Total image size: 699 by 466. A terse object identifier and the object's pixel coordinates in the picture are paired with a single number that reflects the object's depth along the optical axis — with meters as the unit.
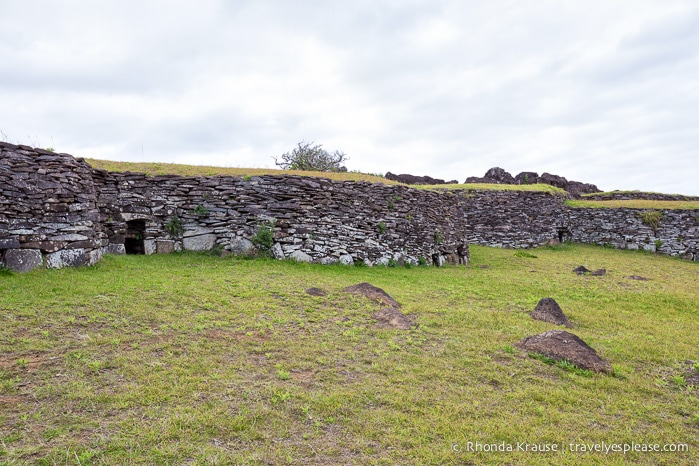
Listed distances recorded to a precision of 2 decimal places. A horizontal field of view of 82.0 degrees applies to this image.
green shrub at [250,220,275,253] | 13.09
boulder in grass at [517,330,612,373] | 6.09
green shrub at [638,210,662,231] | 24.83
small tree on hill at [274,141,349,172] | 25.12
